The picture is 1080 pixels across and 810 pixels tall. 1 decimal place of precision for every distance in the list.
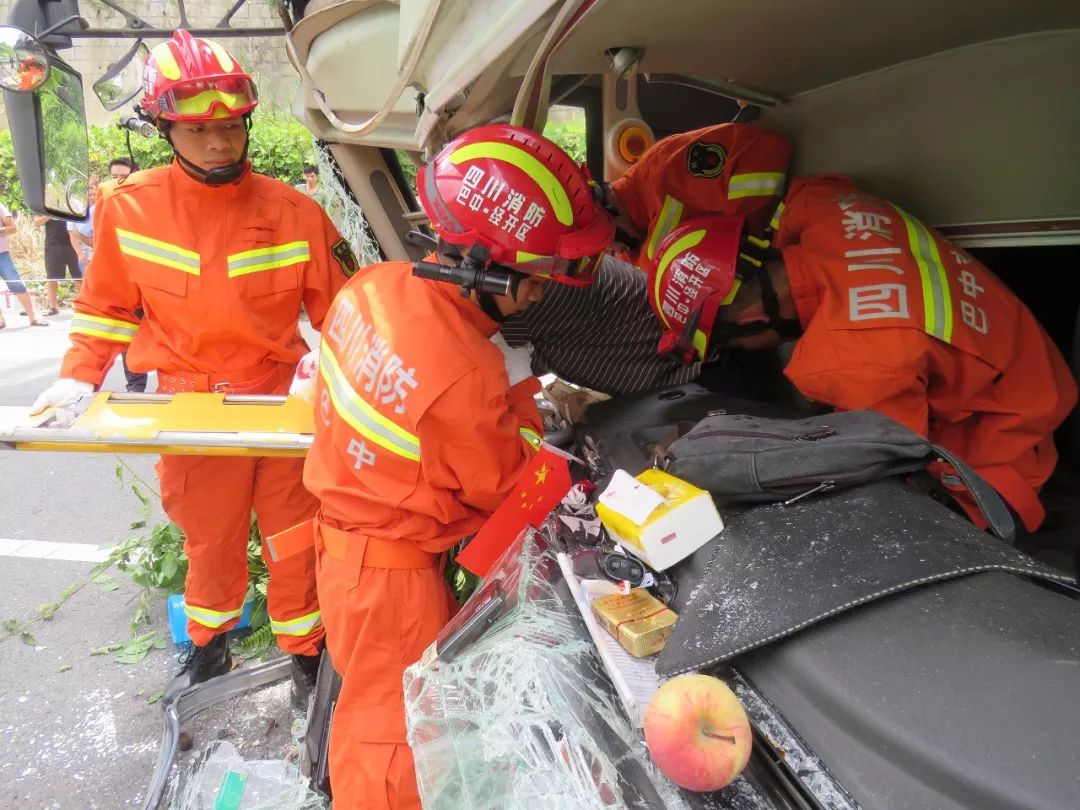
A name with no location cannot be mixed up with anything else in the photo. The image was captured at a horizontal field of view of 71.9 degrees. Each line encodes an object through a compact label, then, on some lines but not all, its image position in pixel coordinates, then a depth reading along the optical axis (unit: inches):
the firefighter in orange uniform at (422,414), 65.7
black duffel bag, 54.7
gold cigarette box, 49.2
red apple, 38.0
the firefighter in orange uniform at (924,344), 66.6
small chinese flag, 68.1
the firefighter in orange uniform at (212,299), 96.2
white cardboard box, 57.0
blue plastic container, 119.4
